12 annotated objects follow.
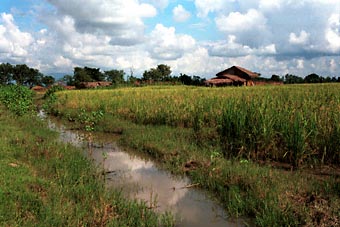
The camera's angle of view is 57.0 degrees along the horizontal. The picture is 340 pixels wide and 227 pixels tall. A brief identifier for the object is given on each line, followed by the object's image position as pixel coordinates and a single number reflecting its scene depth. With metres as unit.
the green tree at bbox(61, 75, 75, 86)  74.54
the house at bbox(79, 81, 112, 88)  57.41
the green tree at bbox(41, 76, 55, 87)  89.00
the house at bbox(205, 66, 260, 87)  46.34
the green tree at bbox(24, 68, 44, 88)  85.22
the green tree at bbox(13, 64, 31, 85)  82.07
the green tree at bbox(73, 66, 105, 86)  71.62
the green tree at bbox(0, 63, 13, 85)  80.10
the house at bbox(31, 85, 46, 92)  66.30
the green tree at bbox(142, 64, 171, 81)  72.31
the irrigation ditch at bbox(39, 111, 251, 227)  4.73
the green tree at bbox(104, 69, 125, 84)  84.99
